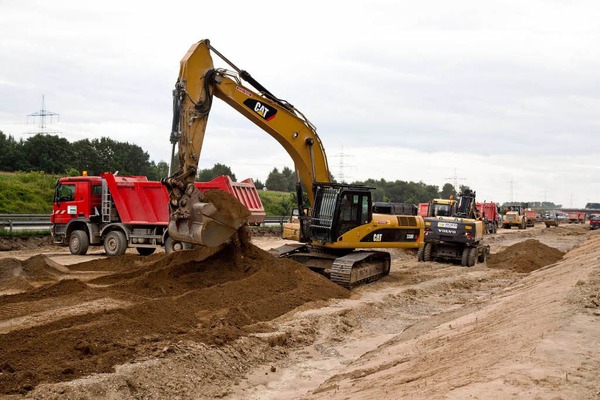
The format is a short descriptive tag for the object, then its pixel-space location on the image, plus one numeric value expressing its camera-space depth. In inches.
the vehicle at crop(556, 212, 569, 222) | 3321.4
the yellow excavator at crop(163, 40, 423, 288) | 527.8
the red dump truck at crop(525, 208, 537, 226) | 2600.9
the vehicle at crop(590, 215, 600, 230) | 2219.2
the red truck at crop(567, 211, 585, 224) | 3221.0
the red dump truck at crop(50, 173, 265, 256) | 854.5
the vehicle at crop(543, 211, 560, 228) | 2455.7
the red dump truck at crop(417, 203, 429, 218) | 1553.9
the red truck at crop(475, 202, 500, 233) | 1953.7
